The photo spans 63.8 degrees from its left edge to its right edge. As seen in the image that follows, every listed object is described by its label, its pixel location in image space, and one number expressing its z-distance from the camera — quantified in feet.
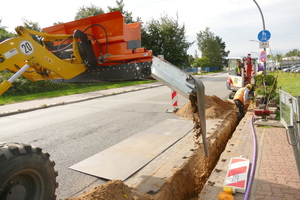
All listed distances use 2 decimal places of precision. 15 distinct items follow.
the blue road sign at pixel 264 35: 47.09
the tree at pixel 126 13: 96.84
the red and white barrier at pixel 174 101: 32.88
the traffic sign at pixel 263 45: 48.16
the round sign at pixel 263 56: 52.22
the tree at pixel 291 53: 204.50
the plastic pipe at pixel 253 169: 11.08
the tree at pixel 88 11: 107.24
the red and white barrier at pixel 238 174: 11.58
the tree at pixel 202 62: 201.46
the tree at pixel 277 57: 147.13
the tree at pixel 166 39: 97.40
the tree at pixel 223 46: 298.43
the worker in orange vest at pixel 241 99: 28.84
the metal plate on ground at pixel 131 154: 15.12
